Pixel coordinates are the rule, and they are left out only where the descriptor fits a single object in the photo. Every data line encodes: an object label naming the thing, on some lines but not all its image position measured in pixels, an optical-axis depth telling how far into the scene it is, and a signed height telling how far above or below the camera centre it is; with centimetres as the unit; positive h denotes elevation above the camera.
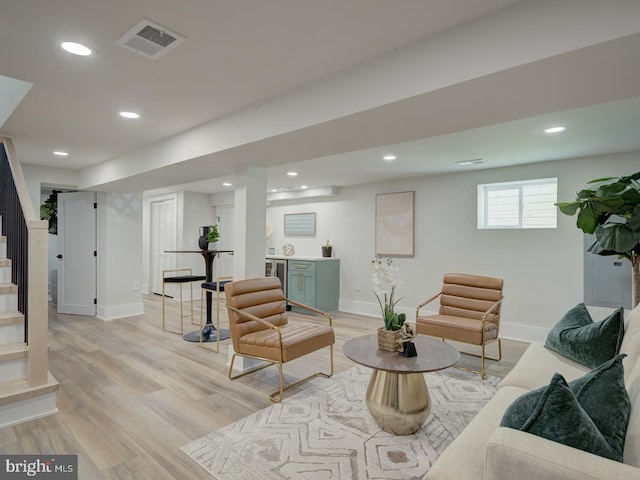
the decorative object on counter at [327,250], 659 -30
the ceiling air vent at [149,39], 172 +97
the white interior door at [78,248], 580 -26
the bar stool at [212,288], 418 -67
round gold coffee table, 235 -104
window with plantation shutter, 455 +42
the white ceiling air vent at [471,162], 434 +90
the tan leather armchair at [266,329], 290 -86
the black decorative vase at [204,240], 473 -9
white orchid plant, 255 -34
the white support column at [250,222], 346 +11
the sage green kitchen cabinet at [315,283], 616 -85
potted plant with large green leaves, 248 +15
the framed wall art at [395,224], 570 +16
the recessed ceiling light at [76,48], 188 +98
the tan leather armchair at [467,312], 348 -84
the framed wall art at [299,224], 704 +19
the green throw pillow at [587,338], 220 -66
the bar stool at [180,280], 482 -64
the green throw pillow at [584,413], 117 -61
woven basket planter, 254 -75
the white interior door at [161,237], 766 -10
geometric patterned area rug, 203 -133
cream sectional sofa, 108 -70
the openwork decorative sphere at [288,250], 725 -33
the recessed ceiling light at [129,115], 291 +96
